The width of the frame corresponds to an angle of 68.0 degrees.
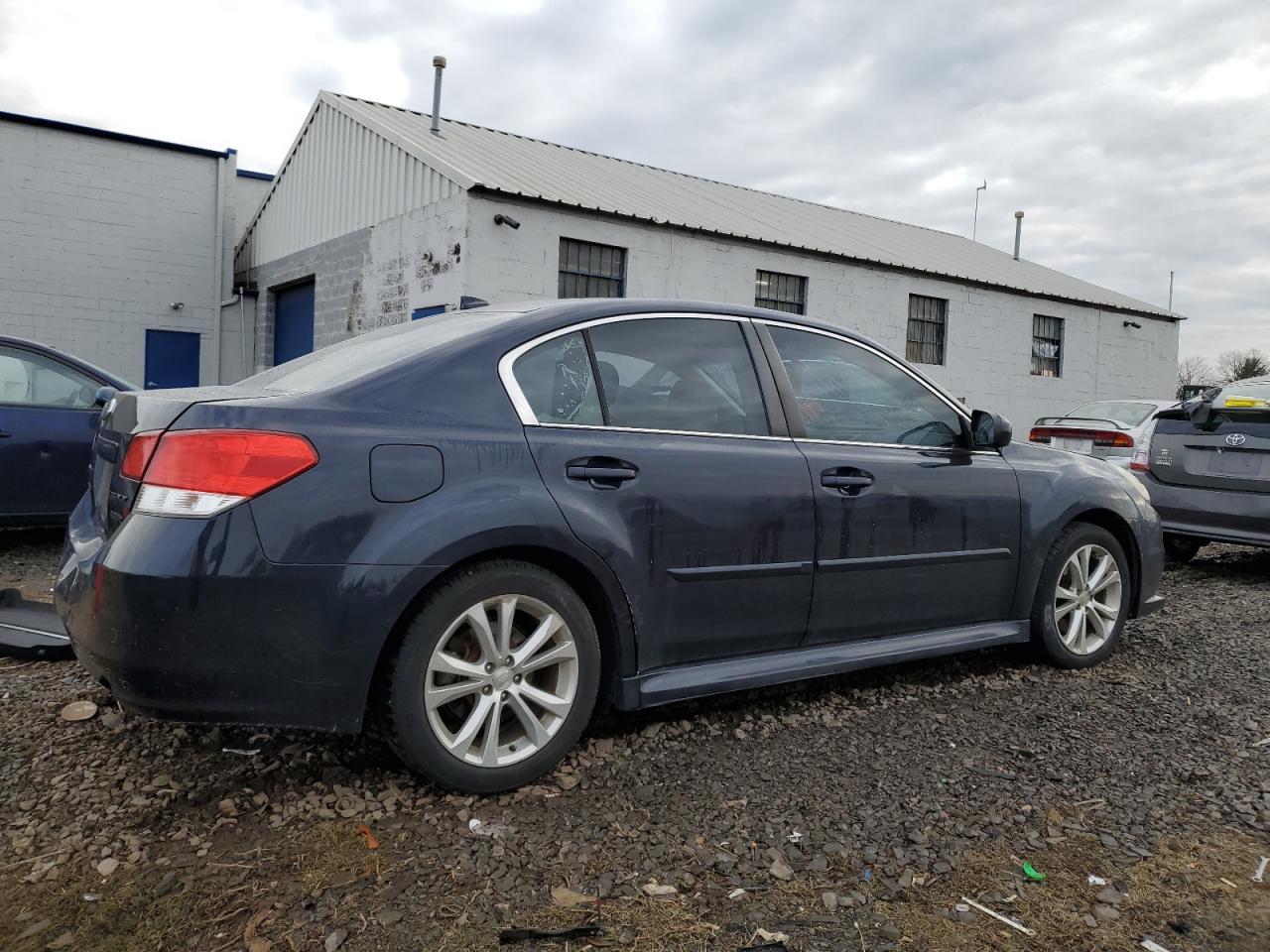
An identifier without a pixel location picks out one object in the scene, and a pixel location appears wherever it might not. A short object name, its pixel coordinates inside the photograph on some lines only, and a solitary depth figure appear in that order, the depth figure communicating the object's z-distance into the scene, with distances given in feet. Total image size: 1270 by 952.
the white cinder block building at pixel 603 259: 42.09
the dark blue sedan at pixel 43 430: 19.65
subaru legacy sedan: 7.98
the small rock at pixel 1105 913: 7.29
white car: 28.76
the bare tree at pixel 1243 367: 178.50
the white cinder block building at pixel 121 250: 52.95
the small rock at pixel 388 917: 6.98
